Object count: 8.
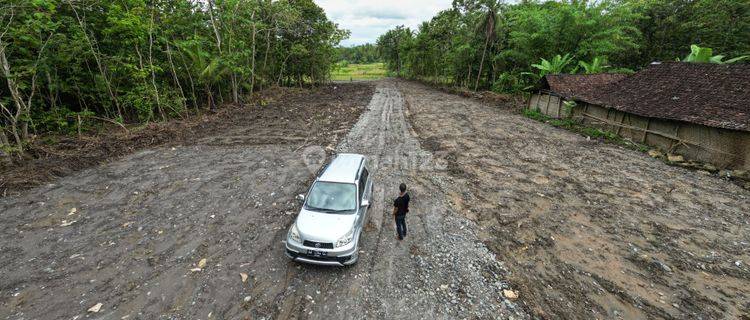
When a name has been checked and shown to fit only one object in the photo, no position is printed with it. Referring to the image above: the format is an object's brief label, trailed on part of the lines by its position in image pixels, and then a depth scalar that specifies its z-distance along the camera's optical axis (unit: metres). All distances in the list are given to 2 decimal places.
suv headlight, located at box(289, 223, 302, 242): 6.05
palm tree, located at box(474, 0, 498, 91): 27.11
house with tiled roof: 11.74
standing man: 6.71
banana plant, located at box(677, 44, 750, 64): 18.83
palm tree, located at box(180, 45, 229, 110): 18.61
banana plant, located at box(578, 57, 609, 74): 23.28
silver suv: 5.86
